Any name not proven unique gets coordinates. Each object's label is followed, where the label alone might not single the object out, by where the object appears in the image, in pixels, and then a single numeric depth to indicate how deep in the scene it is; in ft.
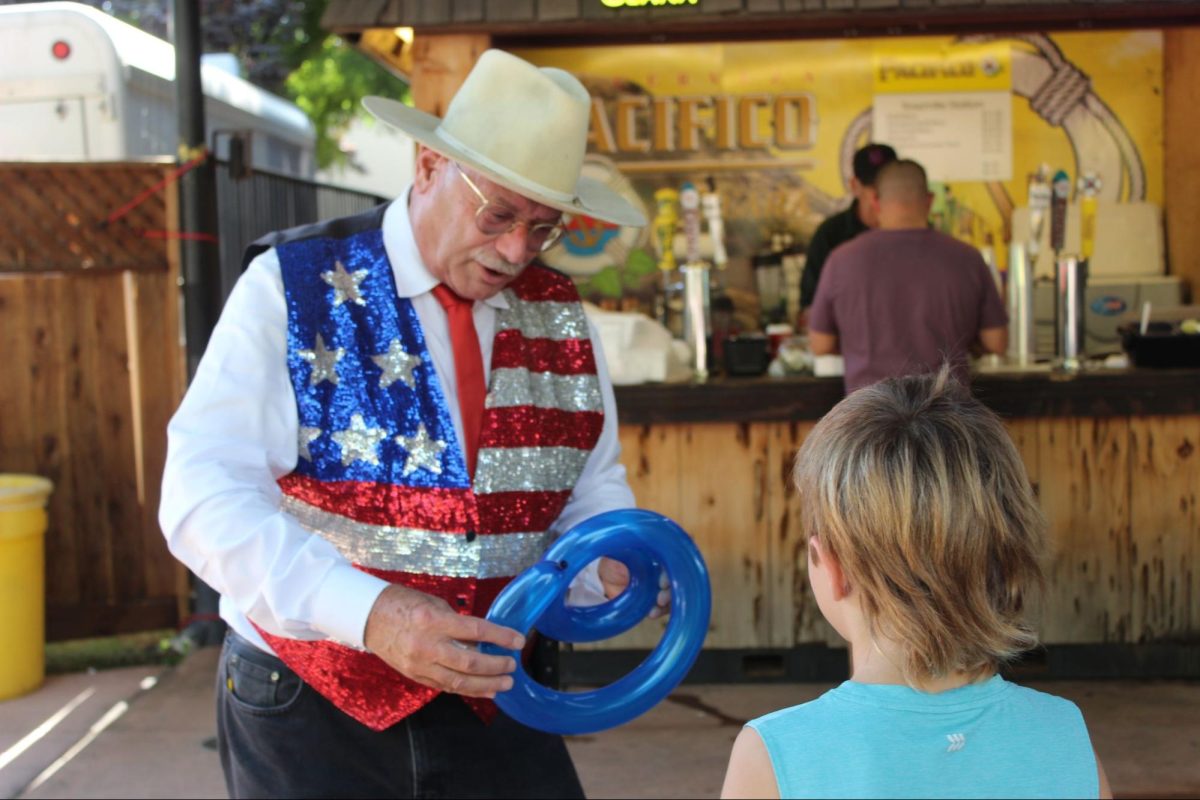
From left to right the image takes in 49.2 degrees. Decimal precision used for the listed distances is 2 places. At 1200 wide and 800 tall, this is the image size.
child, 4.52
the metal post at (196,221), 18.66
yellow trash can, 14.27
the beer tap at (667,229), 18.29
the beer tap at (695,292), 17.13
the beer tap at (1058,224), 17.10
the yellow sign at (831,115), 23.72
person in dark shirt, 18.84
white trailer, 17.89
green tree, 49.98
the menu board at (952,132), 23.94
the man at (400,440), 6.69
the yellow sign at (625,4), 17.07
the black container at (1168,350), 15.89
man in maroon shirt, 14.79
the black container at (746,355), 16.84
